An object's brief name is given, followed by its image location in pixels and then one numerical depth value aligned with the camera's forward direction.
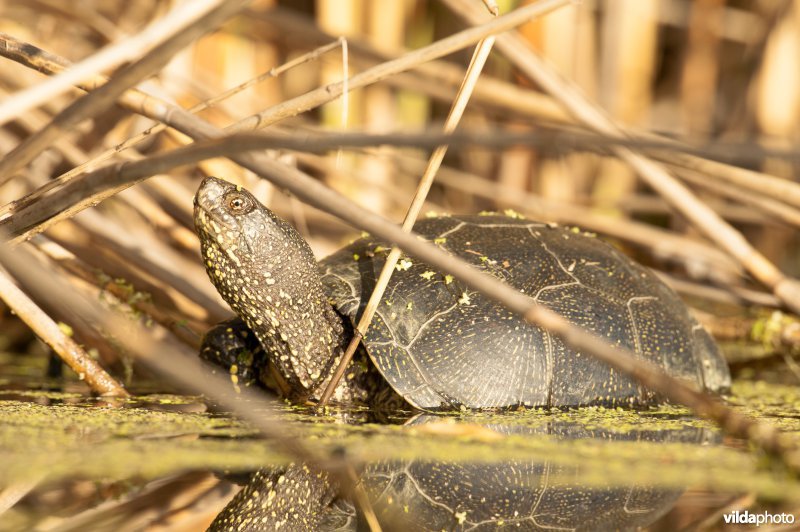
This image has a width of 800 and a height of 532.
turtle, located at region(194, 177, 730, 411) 4.66
